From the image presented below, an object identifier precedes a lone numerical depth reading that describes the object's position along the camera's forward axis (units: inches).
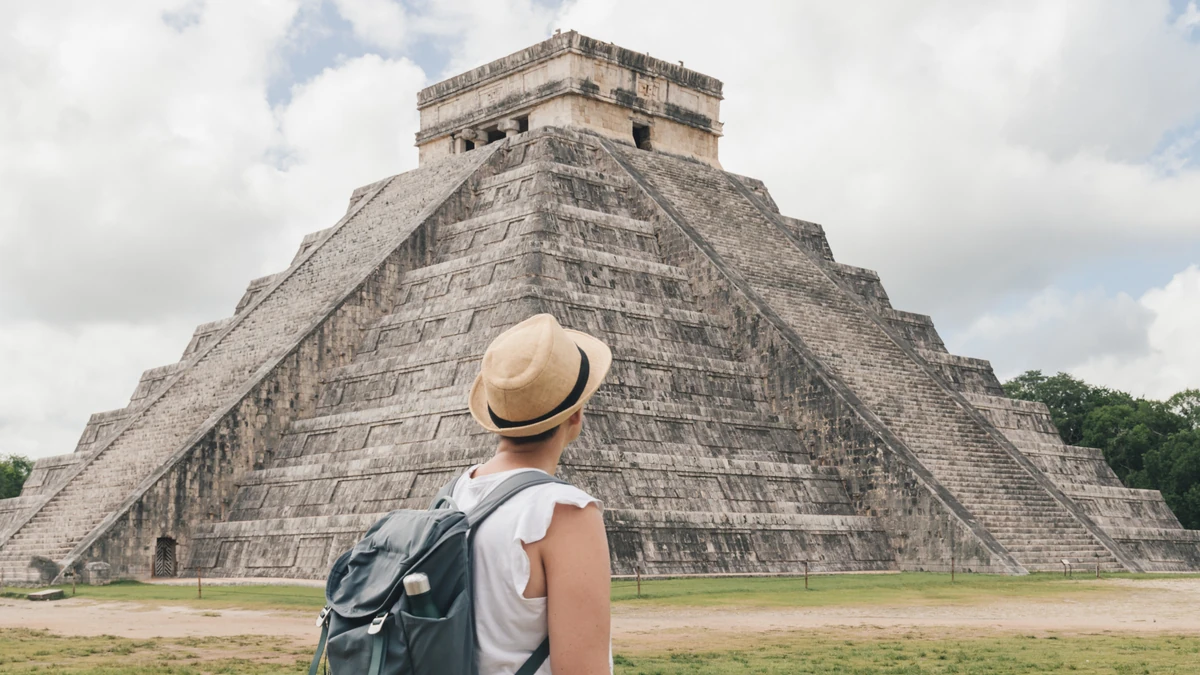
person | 124.6
